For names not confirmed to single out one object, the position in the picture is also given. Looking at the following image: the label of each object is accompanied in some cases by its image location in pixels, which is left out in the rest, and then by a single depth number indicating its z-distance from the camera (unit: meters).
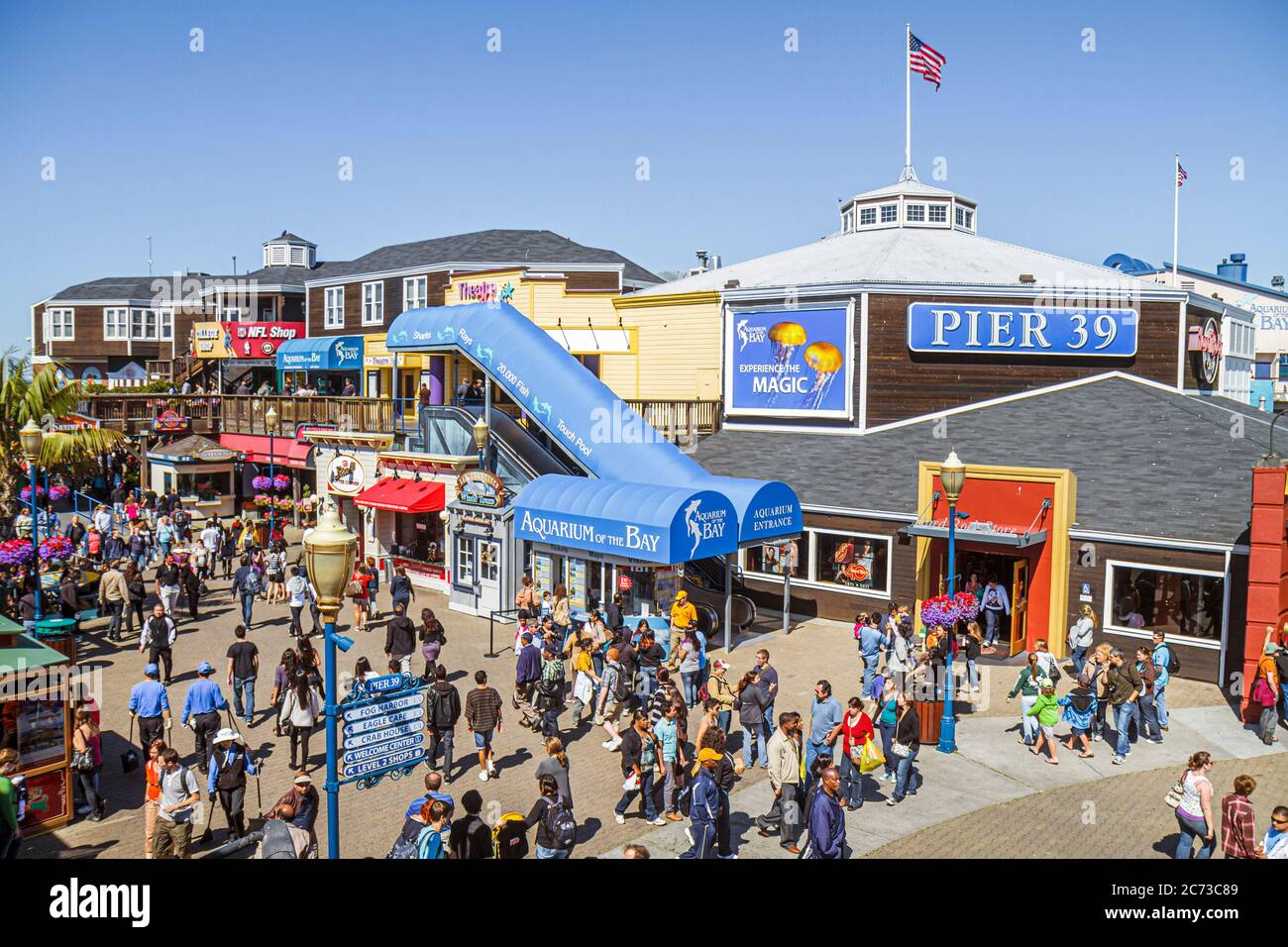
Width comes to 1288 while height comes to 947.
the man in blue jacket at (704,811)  11.74
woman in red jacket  13.79
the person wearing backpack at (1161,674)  17.62
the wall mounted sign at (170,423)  43.50
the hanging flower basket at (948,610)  17.16
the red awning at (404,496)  29.16
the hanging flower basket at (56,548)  23.34
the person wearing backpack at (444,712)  15.00
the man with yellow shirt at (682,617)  21.19
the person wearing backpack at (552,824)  10.87
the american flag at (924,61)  35.09
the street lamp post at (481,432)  27.09
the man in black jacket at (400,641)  18.94
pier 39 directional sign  11.38
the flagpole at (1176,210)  43.77
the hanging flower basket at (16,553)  21.98
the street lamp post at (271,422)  35.19
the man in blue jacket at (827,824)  10.66
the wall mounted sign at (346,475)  32.59
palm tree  22.22
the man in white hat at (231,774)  12.53
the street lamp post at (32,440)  20.34
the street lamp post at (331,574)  9.47
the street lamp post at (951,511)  16.75
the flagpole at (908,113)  35.34
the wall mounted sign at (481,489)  26.31
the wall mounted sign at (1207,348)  28.83
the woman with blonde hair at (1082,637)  20.34
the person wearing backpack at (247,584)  23.86
